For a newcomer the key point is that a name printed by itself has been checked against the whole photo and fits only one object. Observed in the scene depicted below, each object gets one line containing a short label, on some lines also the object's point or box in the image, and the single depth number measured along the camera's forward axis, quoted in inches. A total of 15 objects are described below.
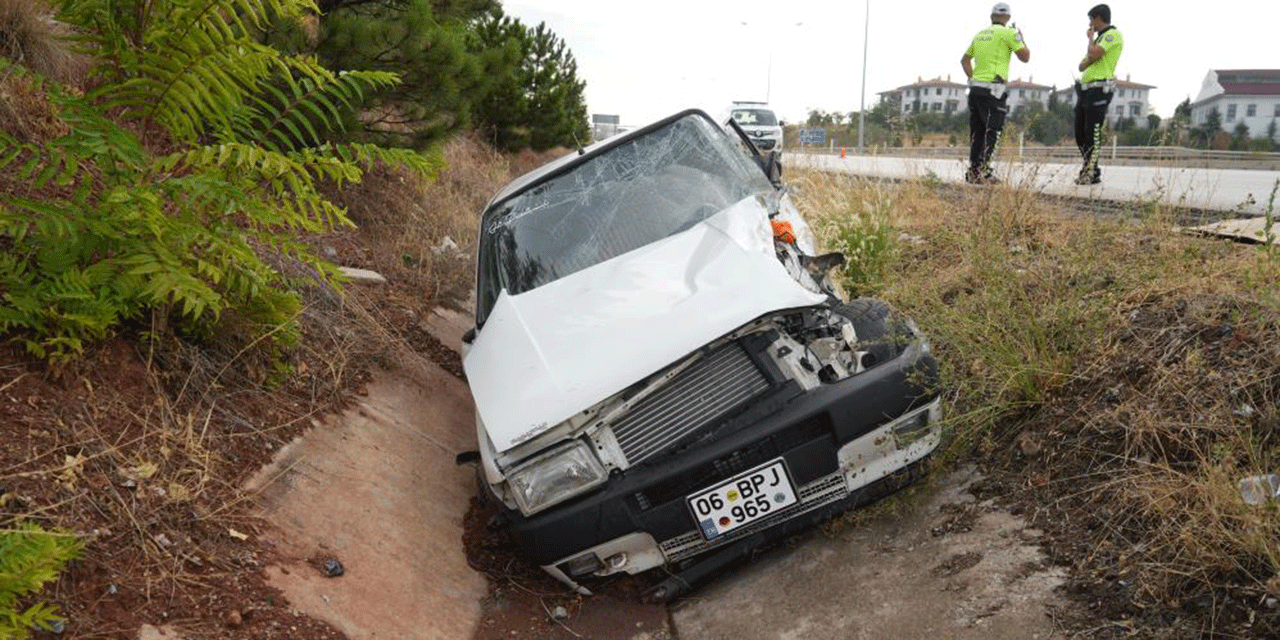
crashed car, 155.0
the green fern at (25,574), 105.3
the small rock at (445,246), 343.6
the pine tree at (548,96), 617.6
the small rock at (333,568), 155.3
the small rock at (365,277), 268.4
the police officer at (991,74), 403.2
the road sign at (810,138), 517.1
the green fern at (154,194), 148.4
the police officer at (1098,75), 402.0
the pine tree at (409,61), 285.6
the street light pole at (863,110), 1560.0
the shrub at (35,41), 261.7
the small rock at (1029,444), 167.6
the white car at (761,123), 1064.2
